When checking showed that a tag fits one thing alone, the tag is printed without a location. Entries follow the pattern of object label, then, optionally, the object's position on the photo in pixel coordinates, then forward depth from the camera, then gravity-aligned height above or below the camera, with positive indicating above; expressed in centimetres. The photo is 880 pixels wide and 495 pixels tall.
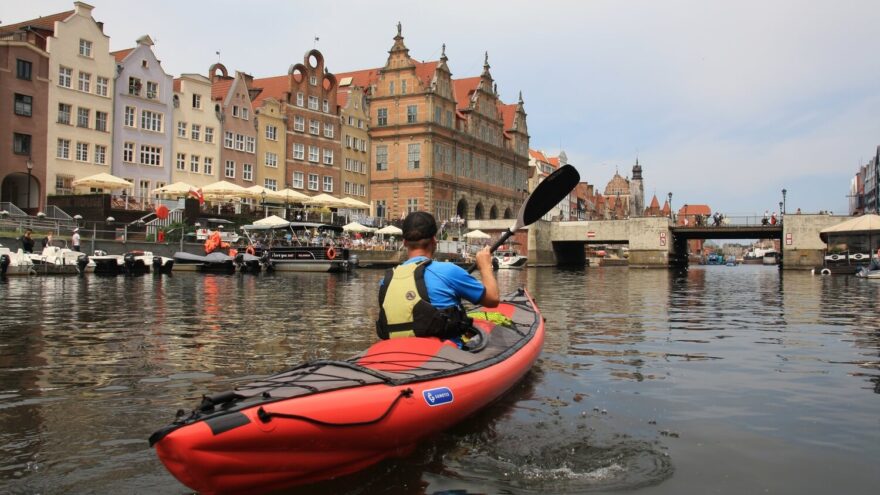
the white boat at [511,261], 5919 -1
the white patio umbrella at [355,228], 4972 +218
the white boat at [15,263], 2636 -41
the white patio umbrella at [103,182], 3894 +408
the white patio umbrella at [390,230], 5216 +218
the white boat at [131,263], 3070 -39
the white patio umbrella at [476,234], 6263 +237
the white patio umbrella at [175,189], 4084 +389
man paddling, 636 -30
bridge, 5869 +273
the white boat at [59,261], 2831 -33
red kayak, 405 -106
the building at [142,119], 4656 +933
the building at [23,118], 3941 +782
